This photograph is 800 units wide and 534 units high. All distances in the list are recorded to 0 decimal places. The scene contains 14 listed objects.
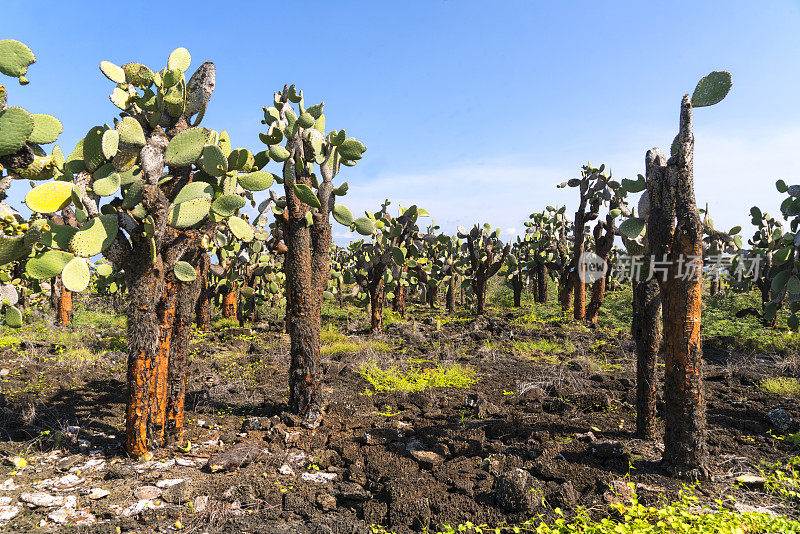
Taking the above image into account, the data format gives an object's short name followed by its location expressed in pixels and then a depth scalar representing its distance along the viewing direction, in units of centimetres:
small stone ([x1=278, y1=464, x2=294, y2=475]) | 382
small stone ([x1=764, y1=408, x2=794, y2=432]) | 482
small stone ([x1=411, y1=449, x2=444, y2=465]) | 393
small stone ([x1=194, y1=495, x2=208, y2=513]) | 321
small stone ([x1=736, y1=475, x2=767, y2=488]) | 367
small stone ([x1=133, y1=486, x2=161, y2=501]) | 333
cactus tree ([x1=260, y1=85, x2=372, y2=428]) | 497
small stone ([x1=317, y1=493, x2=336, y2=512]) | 330
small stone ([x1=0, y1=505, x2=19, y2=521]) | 304
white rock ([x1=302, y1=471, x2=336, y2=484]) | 374
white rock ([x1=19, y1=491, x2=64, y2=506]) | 322
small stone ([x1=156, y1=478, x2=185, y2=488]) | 348
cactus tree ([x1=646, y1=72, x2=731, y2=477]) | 377
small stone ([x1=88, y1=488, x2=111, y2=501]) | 330
